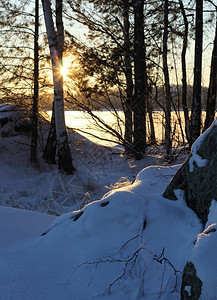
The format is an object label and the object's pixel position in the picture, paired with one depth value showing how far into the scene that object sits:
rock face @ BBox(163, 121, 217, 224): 2.24
